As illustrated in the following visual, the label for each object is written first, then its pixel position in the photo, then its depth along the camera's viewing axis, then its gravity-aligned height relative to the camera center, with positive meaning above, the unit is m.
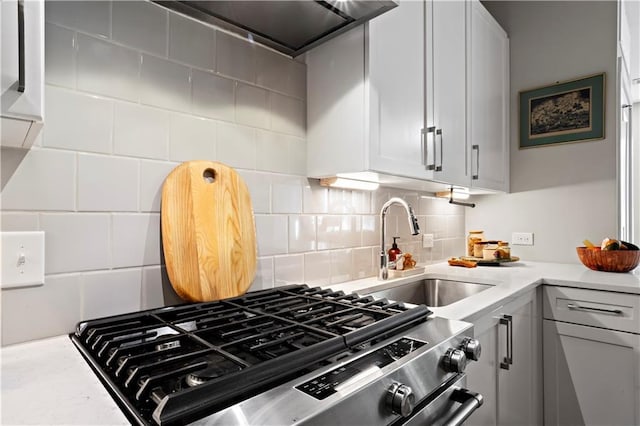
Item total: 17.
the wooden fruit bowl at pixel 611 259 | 1.90 -0.23
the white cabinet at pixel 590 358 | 1.62 -0.64
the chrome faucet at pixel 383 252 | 1.64 -0.16
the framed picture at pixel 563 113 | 2.23 +0.65
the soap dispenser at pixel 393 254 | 1.76 -0.18
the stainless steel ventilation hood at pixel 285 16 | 1.12 +0.64
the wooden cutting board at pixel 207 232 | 1.06 -0.05
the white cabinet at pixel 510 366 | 1.25 -0.57
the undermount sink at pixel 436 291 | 1.77 -0.37
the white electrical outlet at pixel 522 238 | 2.47 -0.15
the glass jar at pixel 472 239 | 2.38 -0.15
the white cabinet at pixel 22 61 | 0.59 +0.25
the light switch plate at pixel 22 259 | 0.83 -0.10
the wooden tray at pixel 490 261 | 2.21 -0.27
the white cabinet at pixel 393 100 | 1.30 +0.45
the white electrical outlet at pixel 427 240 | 2.18 -0.15
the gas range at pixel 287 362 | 0.53 -0.27
